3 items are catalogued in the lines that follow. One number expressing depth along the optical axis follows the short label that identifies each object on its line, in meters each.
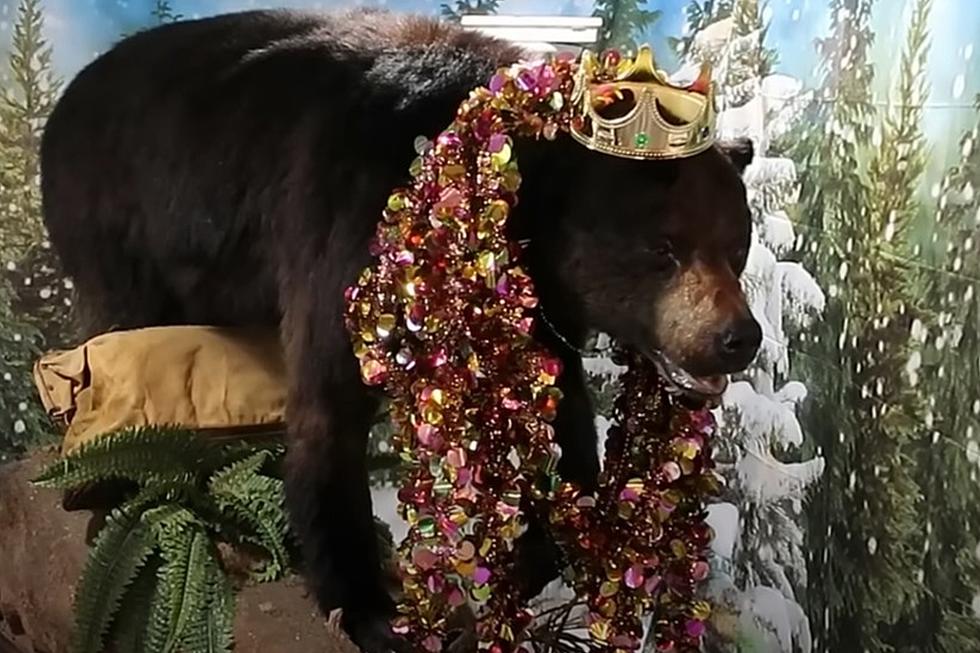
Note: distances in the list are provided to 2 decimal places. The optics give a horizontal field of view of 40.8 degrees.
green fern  1.61
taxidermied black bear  1.40
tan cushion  1.81
